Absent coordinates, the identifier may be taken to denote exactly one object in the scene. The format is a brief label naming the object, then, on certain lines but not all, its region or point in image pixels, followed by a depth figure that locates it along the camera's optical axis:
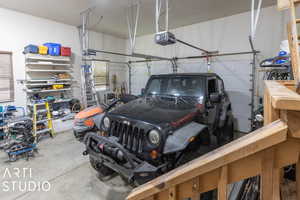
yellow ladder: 4.25
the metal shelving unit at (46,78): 4.55
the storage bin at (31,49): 4.31
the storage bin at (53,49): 4.71
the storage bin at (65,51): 4.96
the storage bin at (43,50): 4.52
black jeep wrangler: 1.98
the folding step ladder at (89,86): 5.60
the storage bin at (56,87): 4.90
